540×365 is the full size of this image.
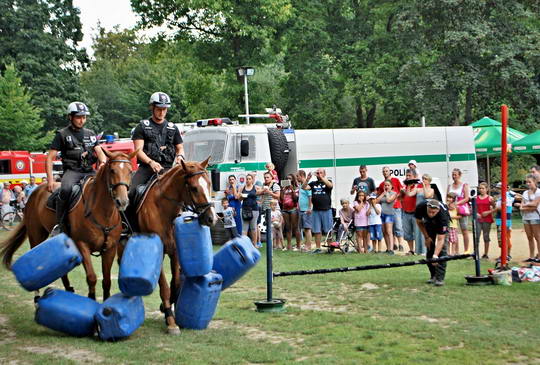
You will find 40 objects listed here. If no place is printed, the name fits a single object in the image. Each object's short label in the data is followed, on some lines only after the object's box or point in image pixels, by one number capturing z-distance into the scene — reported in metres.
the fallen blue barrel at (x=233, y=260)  10.45
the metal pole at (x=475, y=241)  13.01
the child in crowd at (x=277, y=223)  20.41
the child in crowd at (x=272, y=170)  21.37
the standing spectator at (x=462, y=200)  17.59
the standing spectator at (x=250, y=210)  20.66
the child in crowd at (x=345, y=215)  19.53
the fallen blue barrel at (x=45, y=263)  9.38
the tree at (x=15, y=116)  47.19
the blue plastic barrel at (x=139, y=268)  8.96
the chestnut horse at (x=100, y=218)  9.50
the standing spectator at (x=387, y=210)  19.02
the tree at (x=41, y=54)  54.78
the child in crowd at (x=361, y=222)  18.95
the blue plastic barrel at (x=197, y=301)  9.74
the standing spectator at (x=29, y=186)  32.67
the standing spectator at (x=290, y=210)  20.75
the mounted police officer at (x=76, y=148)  10.78
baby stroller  19.11
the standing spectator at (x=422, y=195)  16.68
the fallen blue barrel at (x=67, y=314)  9.37
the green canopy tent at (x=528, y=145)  26.05
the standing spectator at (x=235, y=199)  20.92
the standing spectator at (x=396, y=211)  19.22
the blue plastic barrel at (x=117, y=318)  9.12
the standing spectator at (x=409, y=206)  17.94
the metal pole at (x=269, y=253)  11.08
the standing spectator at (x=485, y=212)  17.02
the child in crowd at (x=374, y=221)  18.94
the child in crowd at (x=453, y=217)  17.34
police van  23.09
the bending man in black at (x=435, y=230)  13.45
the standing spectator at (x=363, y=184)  19.72
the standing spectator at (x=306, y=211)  19.91
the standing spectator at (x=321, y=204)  19.67
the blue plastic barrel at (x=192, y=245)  9.51
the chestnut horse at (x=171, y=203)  9.29
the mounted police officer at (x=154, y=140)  10.24
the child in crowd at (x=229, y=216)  17.59
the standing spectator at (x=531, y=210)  15.57
